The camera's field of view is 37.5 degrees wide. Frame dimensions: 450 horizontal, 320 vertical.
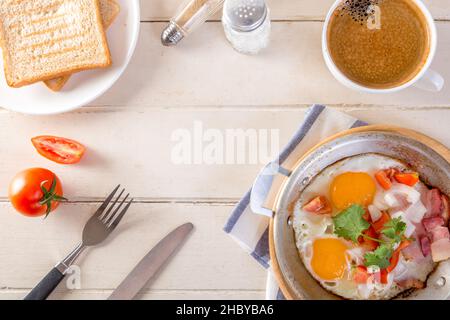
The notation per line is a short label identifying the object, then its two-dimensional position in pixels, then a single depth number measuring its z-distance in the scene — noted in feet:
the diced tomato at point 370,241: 1.87
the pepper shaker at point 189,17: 1.93
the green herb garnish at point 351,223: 1.81
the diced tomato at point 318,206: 1.87
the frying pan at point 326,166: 1.84
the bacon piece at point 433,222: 1.88
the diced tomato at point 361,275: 1.87
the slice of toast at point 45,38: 1.94
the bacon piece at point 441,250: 1.85
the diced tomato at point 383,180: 1.89
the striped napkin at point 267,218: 1.95
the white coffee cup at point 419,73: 1.85
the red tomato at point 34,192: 1.90
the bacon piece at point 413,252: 1.90
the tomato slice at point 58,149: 1.97
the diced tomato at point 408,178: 1.88
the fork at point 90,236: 1.97
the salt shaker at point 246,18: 1.83
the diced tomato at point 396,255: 1.87
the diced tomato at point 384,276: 1.88
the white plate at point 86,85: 1.94
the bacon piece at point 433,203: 1.89
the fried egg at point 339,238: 1.89
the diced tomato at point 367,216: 1.88
